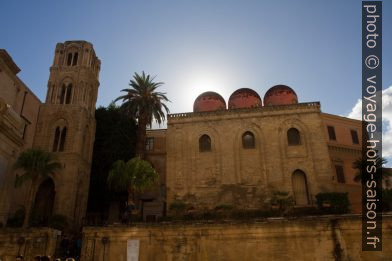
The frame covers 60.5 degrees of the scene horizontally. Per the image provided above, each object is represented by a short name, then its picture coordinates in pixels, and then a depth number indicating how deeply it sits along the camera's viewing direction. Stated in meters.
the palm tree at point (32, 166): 22.29
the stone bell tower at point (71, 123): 28.06
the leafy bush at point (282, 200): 25.24
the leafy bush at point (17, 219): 23.39
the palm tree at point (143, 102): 30.58
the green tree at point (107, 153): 32.00
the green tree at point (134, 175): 22.61
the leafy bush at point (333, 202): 22.95
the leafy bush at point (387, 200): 23.60
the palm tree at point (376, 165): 27.67
